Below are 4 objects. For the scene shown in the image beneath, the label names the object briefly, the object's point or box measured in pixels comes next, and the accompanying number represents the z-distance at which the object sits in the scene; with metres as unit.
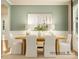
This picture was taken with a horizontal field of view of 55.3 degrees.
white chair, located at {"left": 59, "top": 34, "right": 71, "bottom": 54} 2.50
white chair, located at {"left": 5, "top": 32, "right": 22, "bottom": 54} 2.47
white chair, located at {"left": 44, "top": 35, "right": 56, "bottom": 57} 2.30
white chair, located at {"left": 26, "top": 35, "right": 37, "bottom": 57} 2.30
